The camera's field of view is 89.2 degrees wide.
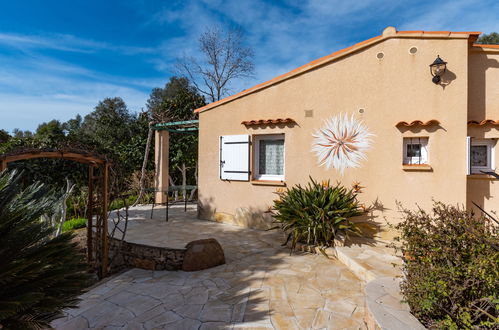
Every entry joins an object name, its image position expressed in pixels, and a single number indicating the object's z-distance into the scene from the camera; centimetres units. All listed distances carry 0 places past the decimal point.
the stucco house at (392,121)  456
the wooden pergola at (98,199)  342
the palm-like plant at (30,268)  173
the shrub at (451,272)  177
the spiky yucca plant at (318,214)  448
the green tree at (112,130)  1536
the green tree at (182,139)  1117
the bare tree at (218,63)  1627
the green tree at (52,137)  918
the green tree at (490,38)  1795
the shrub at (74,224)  713
